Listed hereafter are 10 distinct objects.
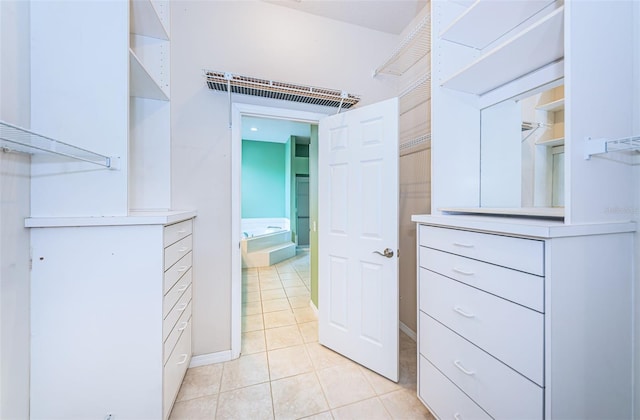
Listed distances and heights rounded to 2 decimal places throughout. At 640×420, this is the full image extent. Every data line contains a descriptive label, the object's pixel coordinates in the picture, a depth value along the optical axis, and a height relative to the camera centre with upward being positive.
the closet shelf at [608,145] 0.78 +0.22
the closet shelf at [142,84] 1.35 +0.80
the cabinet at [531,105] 0.82 +0.48
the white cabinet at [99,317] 1.04 -0.50
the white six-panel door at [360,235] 1.67 -0.21
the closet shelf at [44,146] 0.91 +0.25
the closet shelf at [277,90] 1.68 +0.90
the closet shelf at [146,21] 1.47 +1.24
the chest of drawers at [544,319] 0.79 -0.40
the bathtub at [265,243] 4.55 -0.73
